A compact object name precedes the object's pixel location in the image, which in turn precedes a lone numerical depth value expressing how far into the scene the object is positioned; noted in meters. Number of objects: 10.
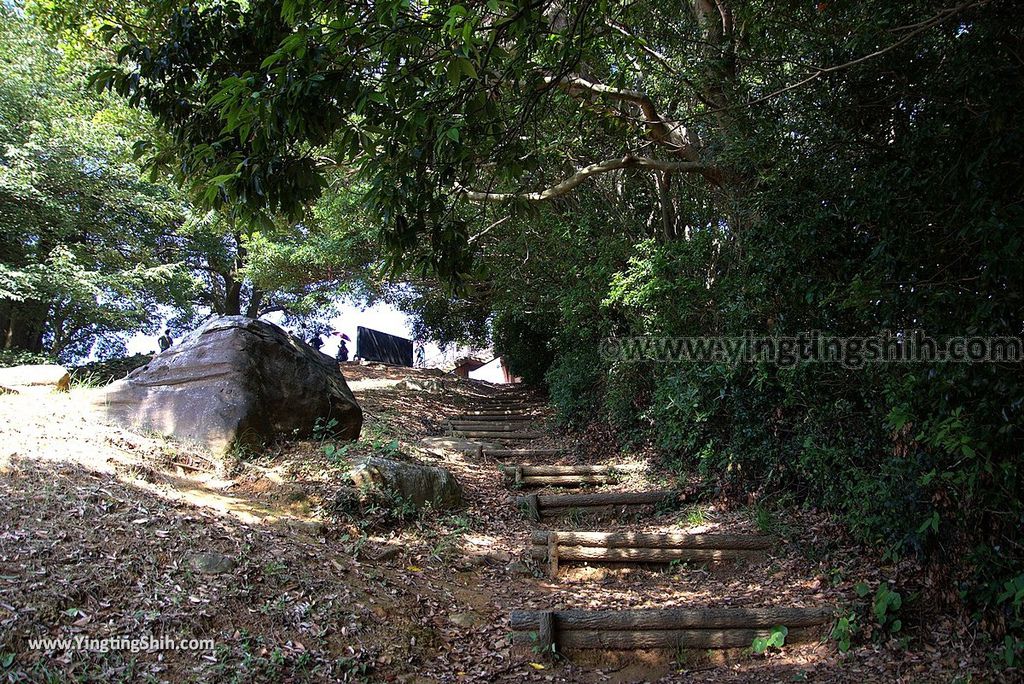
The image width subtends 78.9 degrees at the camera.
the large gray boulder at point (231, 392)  6.01
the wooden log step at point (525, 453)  9.08
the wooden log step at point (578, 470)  7.53
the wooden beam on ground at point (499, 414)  12.56
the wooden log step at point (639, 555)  5.39
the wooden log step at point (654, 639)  4.03
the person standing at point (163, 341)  13.35
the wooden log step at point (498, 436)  10.62
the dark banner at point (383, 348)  18.67
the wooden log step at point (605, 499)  6.68
